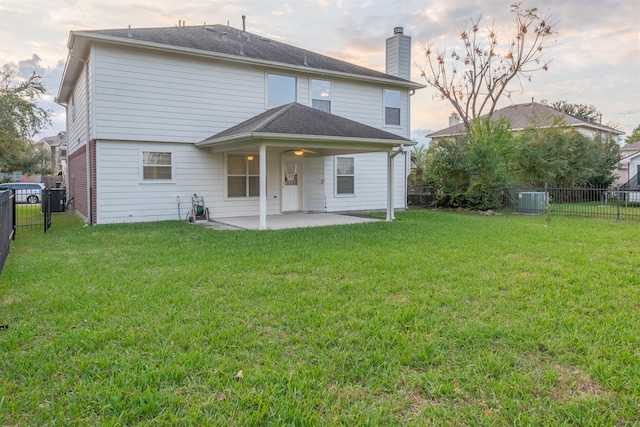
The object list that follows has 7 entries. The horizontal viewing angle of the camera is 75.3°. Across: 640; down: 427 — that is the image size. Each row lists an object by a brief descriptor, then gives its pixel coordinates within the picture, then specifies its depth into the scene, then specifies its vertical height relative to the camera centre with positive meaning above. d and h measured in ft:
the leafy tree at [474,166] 50.85 +3.94
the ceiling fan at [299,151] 43.62 +4.92
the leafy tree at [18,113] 52.01 +11.06
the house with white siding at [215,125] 36.17 +6.73
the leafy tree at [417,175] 63.67 +3.42
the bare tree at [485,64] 76.43 +26.36
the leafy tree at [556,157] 60.44 +5.94
